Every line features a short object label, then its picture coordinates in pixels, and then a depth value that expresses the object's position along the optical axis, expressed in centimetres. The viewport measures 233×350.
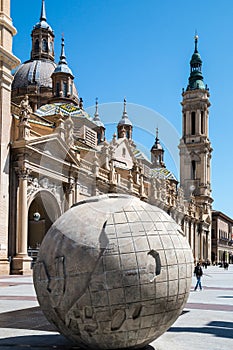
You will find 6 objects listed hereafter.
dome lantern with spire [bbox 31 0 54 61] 7431
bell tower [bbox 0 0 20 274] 2873
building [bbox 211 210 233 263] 11531
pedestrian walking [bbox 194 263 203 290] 2071
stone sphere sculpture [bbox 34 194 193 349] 654
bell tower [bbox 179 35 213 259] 9769
